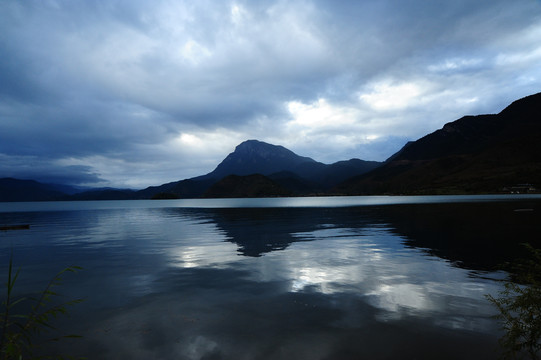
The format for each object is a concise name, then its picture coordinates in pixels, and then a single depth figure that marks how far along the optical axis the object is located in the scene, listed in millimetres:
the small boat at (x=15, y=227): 60756
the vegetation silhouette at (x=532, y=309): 8742
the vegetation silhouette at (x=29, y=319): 6202
